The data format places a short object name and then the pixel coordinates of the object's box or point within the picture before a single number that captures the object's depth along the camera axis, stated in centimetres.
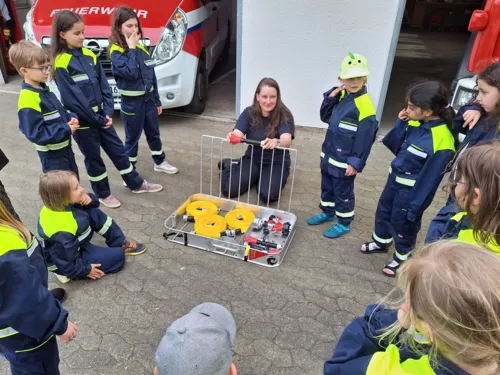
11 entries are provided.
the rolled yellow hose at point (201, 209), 383
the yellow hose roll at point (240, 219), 373
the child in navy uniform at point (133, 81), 400
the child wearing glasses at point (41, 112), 307
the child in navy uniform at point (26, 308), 153
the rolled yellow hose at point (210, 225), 358
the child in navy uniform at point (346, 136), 322
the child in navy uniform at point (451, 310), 97
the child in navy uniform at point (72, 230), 276
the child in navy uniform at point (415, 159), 272
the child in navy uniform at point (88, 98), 354
